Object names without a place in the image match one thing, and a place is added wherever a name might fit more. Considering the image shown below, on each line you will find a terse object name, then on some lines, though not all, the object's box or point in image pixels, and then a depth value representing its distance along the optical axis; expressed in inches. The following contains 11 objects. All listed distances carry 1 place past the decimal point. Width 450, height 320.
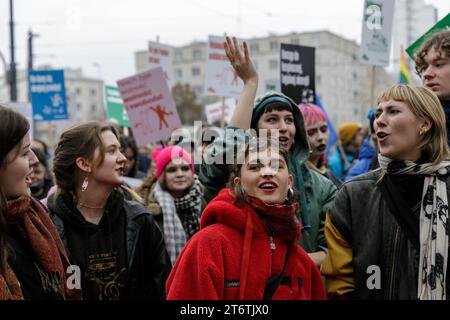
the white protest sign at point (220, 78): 336.8
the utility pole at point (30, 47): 784.3
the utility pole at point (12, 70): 693.3
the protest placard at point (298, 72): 267.7
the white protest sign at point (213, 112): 488.4
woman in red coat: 109.7
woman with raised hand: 131.6
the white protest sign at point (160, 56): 371.9
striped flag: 344.5
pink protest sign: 278.5
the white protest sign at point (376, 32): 284.2
